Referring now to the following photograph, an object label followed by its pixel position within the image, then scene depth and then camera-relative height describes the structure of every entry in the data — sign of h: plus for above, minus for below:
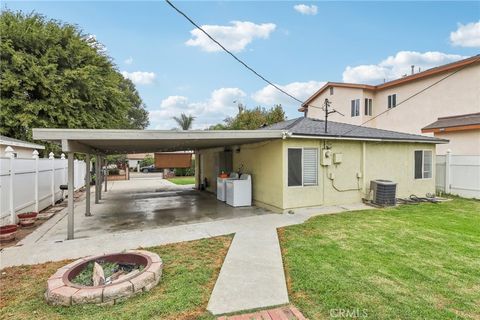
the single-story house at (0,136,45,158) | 8.93 +0.45
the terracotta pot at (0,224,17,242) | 5.48 -1.52
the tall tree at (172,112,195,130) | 38.62 +5.36
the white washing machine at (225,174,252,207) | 9.29 -1.15
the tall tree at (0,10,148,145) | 12.72 +4.05
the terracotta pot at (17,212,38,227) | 6.69 -1.49
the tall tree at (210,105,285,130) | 26.19 +4.19
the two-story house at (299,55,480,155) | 13.62 +3.74
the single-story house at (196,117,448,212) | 8.13 -0.17
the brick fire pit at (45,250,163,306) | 3.03 -1.50
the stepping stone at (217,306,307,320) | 2.83 -1.66
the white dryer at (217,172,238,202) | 10.32 -1.11
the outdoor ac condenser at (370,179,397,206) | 8.91 -1.13
